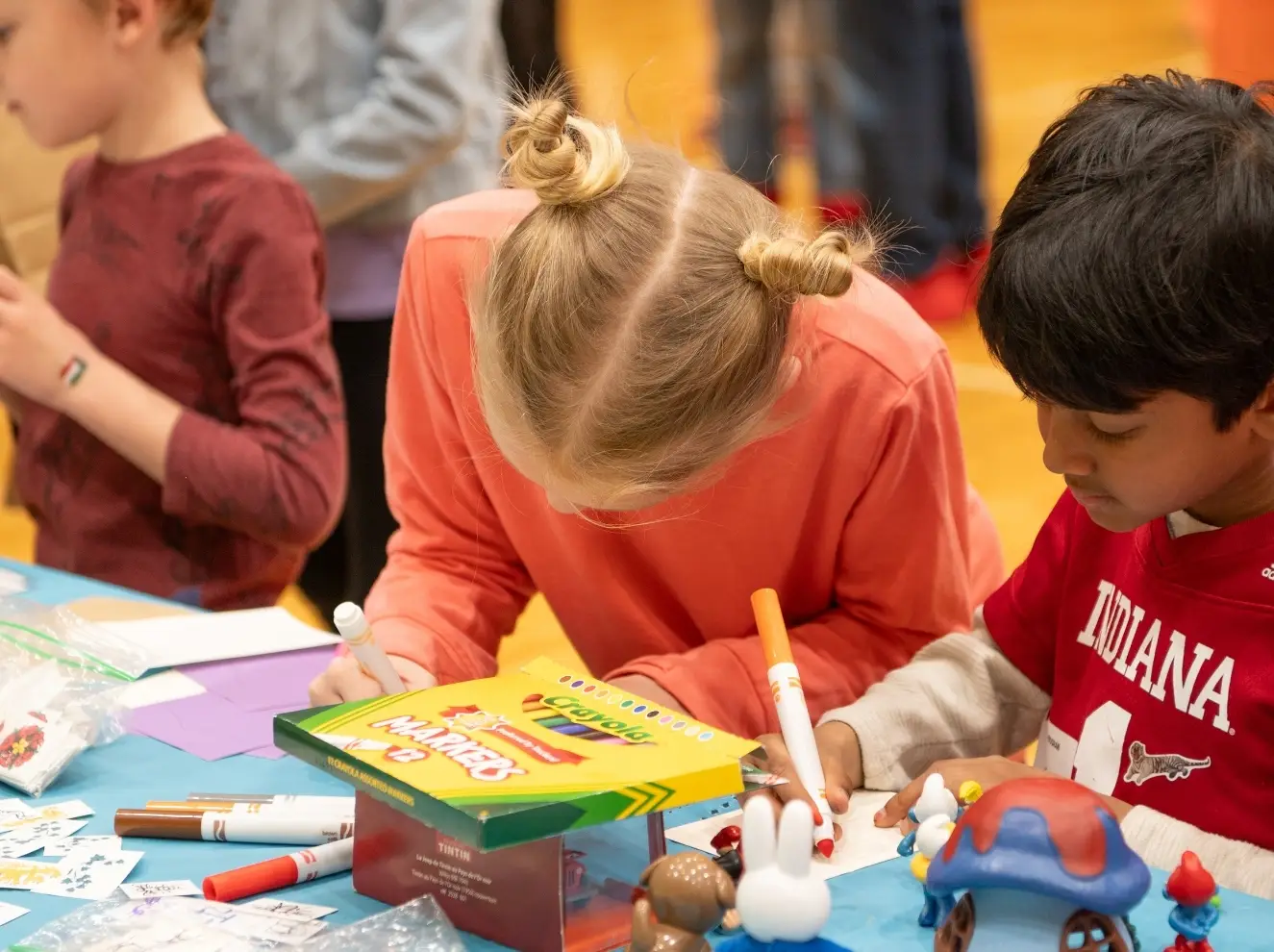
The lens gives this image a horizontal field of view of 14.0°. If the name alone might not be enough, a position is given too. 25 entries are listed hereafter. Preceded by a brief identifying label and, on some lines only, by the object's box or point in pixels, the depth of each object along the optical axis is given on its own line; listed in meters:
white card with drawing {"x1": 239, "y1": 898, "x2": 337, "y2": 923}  2.60
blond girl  2.69
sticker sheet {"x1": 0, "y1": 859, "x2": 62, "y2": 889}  2.63
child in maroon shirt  3.18
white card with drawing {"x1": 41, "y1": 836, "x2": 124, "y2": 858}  2.67
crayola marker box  2.51
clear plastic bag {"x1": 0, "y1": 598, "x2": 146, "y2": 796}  2.76
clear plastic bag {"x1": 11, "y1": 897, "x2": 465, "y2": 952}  2.56
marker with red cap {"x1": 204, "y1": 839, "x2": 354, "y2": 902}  2.62
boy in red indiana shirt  2.59
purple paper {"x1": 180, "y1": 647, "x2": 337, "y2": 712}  2.89
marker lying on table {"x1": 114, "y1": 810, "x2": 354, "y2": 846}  2.68
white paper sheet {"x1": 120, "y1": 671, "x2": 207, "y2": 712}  2.88
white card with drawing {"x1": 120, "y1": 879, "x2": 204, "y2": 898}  2.62
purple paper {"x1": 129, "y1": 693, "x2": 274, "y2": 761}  2.82
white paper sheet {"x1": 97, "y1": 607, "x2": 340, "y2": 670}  2.95
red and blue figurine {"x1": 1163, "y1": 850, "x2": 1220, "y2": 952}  2.47
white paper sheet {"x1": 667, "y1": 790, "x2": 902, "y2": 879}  2.63
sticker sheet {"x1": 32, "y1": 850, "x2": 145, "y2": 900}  2.62
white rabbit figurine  2.43
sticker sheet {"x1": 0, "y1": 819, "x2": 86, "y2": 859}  2.67
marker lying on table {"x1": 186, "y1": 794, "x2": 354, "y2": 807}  2.70
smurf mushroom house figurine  2.42
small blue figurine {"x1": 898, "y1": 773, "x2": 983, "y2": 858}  2.59
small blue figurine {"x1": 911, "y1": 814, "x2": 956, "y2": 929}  2.55
